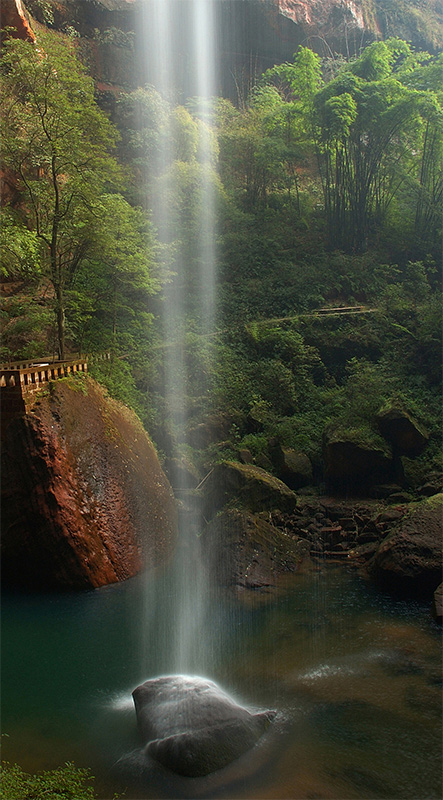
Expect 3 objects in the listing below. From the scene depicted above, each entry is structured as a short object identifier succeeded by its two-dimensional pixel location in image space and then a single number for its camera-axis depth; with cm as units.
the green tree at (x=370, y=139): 2219
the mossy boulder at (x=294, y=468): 1527
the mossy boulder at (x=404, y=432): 1462
